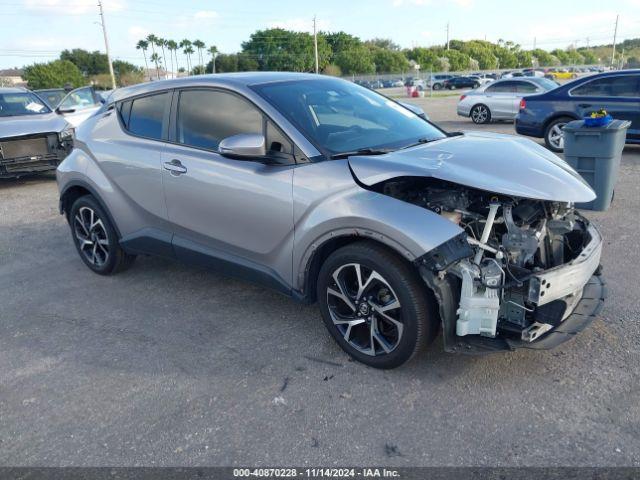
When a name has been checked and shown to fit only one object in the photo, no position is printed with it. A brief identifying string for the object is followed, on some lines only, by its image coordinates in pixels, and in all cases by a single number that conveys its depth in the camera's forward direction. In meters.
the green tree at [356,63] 100.56
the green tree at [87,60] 98.25
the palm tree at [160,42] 118.00
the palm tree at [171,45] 120.14
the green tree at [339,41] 111.25
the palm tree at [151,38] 116.62
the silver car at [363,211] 2.98
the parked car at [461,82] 50.56
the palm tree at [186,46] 122.75
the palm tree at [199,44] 121.31
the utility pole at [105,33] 53.22
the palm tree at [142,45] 117.56
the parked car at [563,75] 55.80
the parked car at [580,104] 9.98
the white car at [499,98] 16.05
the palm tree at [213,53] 103.88
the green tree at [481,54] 112.25
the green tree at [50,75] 72.62
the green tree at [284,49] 106.19
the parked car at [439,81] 53.62
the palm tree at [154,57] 118.94
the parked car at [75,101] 11.23
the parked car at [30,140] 9.23
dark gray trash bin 6.42
